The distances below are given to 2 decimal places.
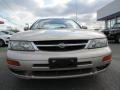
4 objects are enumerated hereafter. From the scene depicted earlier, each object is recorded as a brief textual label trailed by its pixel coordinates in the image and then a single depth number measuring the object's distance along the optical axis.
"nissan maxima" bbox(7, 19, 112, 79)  1.33
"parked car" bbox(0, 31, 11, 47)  6.32
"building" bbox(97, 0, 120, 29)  11.00
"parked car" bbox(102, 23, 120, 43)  6.21
